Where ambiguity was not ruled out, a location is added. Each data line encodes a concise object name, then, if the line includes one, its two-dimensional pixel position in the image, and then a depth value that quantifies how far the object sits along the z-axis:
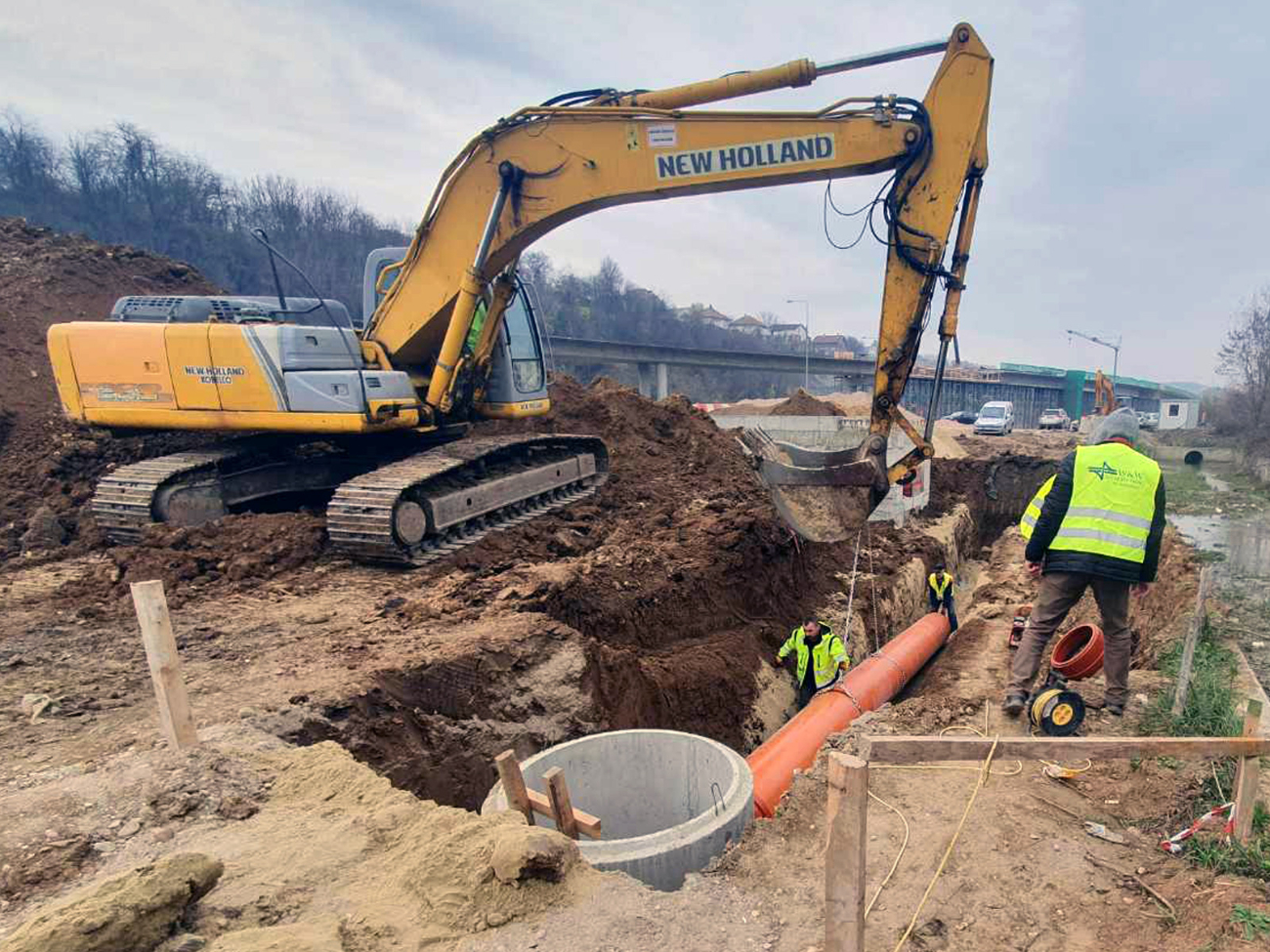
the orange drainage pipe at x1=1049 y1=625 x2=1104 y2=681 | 4.94
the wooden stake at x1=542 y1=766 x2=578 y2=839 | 3.51
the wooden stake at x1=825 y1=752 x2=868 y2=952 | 2.02
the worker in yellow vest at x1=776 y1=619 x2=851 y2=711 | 6.95
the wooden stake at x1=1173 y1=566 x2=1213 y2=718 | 4.30
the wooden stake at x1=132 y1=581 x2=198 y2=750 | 3.44
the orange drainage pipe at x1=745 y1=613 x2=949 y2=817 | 5.24
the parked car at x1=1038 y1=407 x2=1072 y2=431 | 40.91
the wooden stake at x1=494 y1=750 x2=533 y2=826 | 3.48
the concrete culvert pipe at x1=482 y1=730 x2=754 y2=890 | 4.45
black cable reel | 4.45
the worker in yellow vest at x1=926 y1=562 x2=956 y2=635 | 9.92
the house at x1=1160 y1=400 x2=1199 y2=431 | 49.88
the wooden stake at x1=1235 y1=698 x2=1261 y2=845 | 3.05
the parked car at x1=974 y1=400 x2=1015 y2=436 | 30.70
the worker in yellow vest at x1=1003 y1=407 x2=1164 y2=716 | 4.31
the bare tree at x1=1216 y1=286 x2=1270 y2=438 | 29.77
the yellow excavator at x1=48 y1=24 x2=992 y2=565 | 6.29
